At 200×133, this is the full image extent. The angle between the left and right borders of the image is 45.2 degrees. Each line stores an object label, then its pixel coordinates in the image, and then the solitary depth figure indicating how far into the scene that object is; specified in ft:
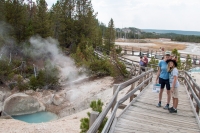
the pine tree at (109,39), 130.00
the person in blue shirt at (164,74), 23.93
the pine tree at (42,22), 97.91
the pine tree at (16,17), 91.45
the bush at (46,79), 70.49
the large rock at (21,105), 58.23
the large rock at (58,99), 64.02
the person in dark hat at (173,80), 22.80
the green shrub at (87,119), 22.66
